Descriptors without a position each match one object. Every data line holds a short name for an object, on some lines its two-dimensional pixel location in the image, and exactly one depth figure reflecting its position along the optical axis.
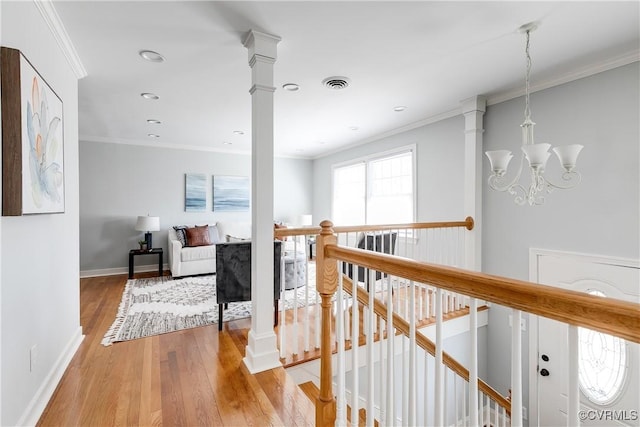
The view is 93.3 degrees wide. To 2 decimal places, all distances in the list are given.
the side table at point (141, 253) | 4.96
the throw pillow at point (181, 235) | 5.23
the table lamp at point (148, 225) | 5.07
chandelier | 2.09
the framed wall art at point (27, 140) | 1.42
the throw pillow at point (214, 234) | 5.56
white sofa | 4.84
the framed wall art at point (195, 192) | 5.89
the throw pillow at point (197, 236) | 5.22
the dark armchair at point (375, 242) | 3.25
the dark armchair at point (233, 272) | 2.84
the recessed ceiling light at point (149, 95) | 3.32
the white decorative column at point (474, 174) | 3.51
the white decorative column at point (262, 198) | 2.18
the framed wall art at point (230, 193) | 6.16
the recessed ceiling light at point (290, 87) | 3.07
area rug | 2.95
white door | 2.37
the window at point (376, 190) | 4.69
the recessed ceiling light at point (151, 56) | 2.46
